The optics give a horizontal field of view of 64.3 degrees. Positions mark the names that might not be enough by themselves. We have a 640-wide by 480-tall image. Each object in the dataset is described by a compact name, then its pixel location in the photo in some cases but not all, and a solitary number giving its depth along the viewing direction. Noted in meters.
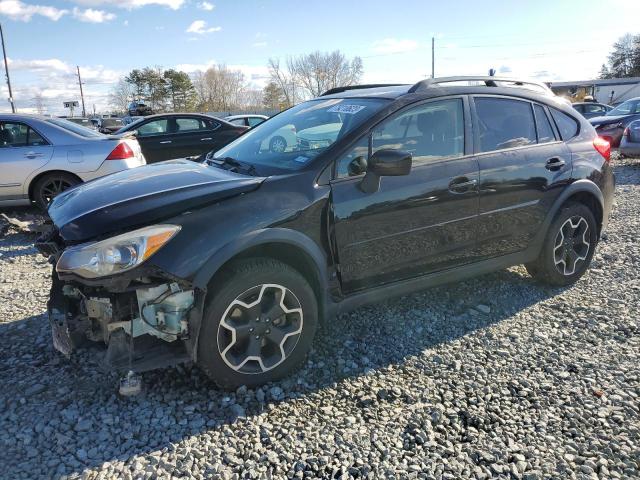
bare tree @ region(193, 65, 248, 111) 73.50
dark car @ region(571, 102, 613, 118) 20.09
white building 48.88
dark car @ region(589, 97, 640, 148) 14.09
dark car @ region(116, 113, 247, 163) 10.91
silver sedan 7.03
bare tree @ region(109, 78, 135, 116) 69.94
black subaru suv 2.75
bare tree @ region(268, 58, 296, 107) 67.50
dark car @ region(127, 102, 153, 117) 45.19
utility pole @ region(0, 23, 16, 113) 35.31
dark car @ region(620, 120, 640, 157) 11.13
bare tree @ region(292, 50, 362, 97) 66.38
